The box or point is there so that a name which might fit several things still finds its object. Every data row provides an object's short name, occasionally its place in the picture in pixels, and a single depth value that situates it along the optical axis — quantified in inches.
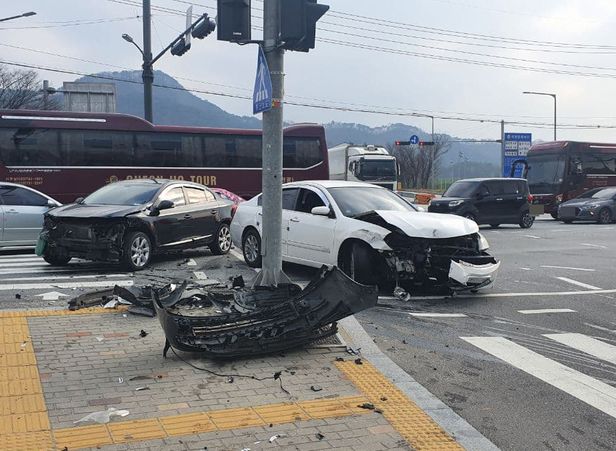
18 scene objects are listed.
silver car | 534.0
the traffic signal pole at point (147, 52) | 912.9
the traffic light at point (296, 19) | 258.1
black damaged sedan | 424.8
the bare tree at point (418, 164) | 2815.0
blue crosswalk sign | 267.0
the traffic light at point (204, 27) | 757.3
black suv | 888.3
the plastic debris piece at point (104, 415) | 169.8
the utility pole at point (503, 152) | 1776.1
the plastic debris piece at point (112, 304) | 300.0
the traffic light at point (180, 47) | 844.2
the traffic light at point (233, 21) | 265.1
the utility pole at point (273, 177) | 274.1
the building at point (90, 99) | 1230.9
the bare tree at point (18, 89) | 1839.3
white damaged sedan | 352.5
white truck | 1453.0
